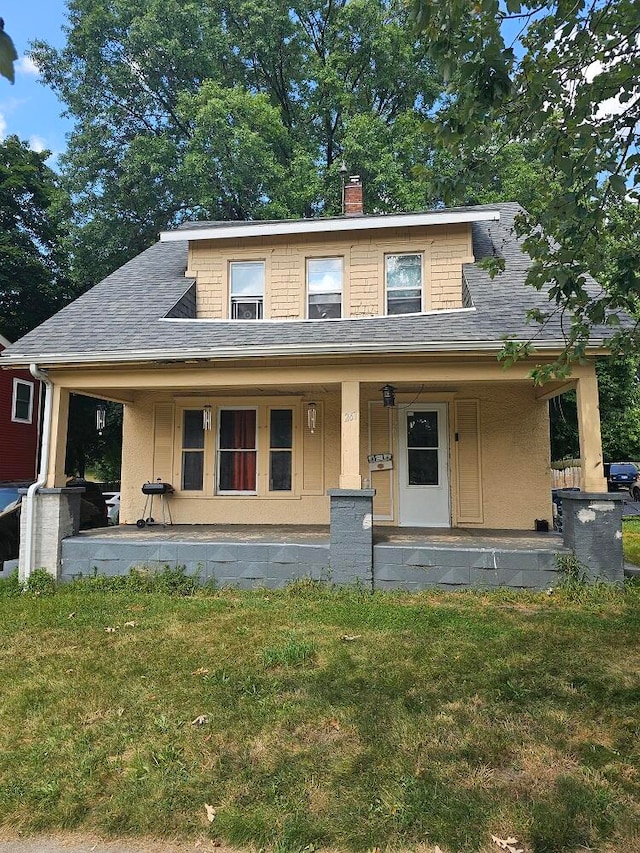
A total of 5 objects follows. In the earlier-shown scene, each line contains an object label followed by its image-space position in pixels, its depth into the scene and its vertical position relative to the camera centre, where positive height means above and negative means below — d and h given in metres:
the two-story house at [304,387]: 7.61 +1.41
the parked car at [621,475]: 22.77 +0.11
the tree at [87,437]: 20.72 +1.69
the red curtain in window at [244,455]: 9.42 +0.41
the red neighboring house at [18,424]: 15.73 +1.66
